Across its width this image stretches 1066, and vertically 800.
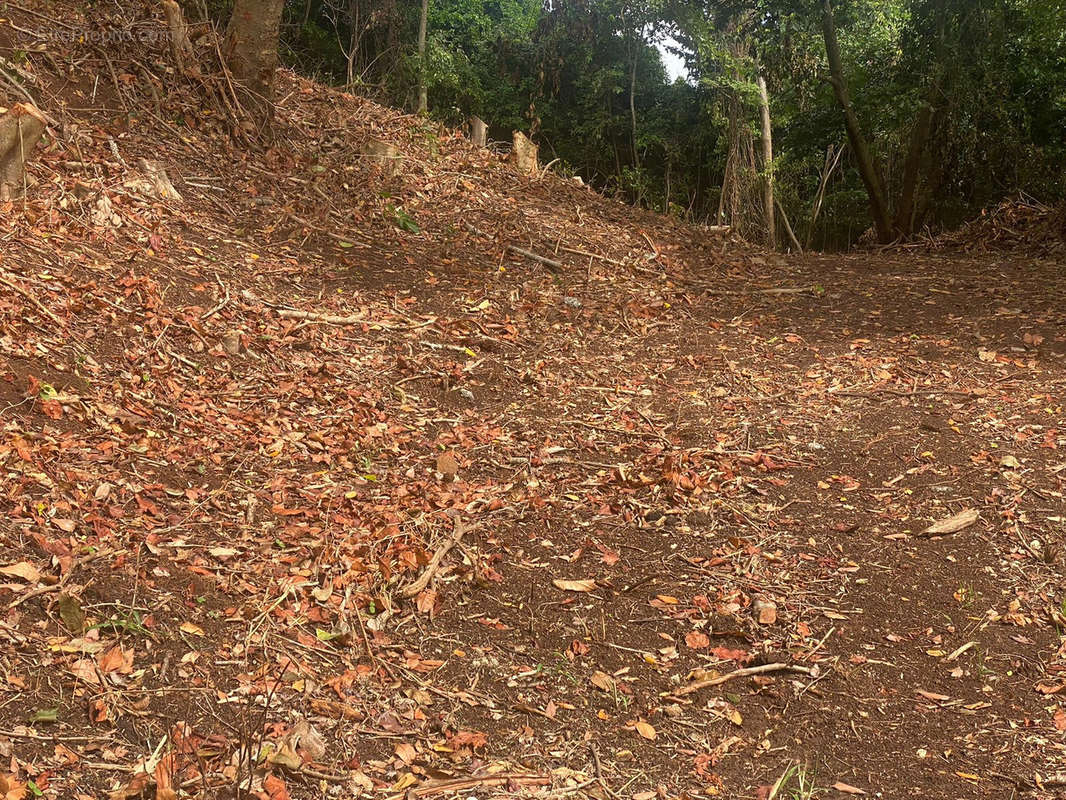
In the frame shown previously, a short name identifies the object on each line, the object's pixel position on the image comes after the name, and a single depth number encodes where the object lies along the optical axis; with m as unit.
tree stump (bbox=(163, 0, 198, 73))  7.31
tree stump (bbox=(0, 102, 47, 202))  5.17
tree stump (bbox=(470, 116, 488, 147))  9.55
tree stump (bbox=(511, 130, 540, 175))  9.16
